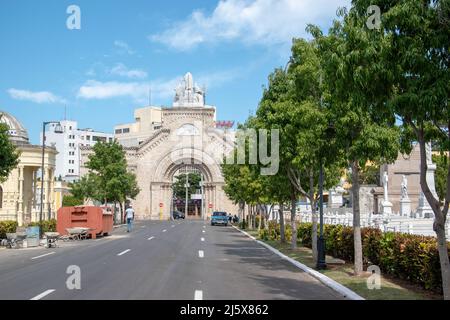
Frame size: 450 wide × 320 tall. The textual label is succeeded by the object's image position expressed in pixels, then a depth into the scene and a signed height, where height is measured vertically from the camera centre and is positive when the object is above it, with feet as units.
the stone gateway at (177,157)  269.85 +24.18
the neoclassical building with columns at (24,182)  149.89 +6.88
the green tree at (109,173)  171.94 +10.30
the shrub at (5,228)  90.12 -4.14
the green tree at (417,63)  26.32 +7.45
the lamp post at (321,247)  52.26 -4.62
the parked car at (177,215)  296.71 -6.69
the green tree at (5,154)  84.02 +8.28
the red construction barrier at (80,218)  101.45 -2.82
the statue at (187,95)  305.12 +64.57
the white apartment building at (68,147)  458.50 +50.48
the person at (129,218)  132.36 -3.68
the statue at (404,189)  126.52 +3.32
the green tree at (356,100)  28.94 +6.95
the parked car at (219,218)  191.60 -5.53
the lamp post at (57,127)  104.44 +15.61
